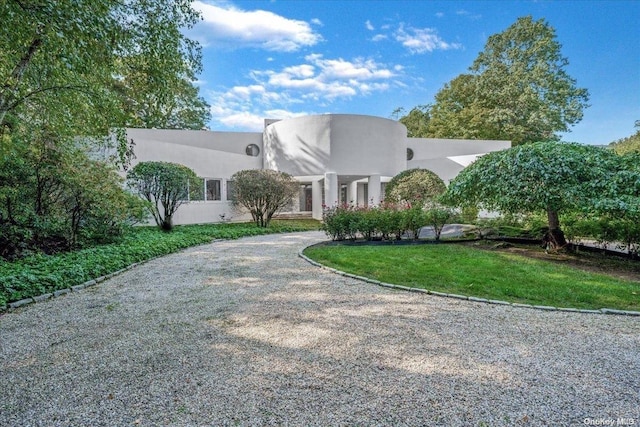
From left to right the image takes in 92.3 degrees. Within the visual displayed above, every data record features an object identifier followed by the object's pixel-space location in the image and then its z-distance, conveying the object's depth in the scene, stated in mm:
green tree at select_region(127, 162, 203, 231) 10684
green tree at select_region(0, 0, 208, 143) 3512
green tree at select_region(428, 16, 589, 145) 24438
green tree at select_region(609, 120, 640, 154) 21222
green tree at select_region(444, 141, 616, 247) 6184
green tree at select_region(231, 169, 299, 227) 12062
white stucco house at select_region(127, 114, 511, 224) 14500
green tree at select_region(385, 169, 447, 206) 13688
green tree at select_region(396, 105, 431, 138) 30462
